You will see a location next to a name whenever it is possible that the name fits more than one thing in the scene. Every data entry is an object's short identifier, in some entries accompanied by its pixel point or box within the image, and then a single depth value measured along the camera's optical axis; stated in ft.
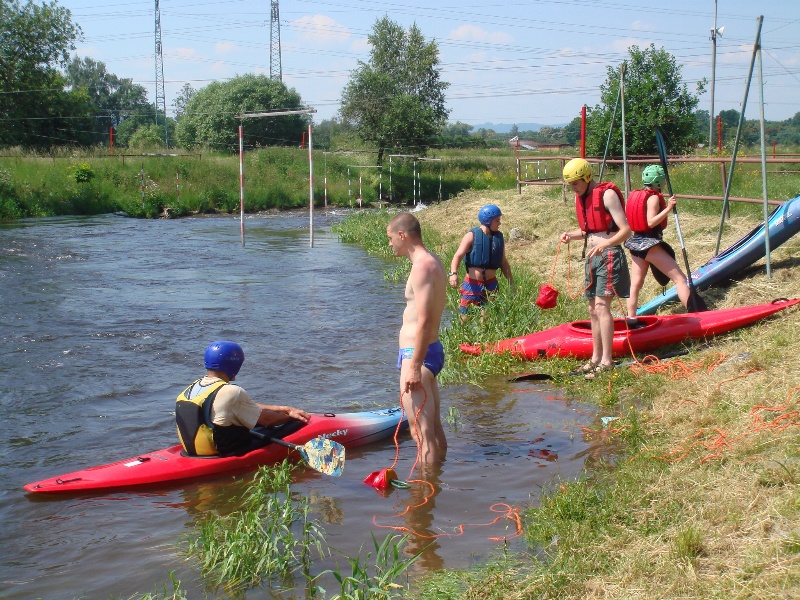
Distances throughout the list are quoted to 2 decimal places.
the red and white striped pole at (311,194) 67.00
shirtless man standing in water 17.21
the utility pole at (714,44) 126.72
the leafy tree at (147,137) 165.19
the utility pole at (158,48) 201.16
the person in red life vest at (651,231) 26.89
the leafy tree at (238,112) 172.65
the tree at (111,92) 309.63
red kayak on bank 25.23
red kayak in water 18.35
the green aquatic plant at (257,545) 13.76
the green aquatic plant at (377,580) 12.07
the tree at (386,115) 149.18
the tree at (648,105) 76.95
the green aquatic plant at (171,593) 12.76
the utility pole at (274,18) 197.45
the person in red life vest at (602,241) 23.56
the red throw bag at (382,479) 17.93
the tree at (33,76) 141.90
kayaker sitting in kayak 18.66
